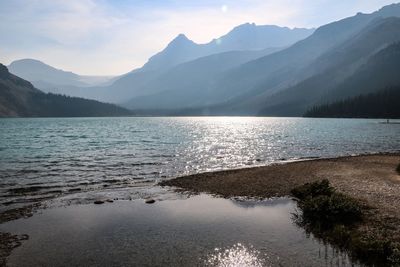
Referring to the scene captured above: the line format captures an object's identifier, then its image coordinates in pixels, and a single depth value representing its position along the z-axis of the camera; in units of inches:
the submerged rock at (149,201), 1243.2
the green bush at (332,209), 942.4
